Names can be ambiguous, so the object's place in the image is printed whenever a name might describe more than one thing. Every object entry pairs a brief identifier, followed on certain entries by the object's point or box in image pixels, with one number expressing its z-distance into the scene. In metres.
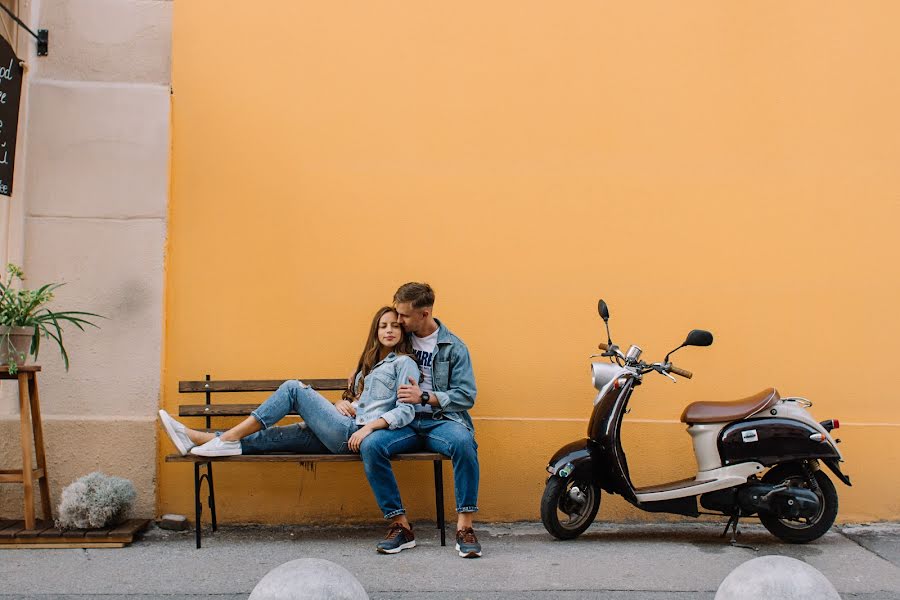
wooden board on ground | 4.95
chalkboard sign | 5.12
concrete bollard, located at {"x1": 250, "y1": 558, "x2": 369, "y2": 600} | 2.91
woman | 4.99
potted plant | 5.00
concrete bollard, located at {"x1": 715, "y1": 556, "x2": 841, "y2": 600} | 2.97
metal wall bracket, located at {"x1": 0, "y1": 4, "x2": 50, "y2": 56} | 5.64
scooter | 5.00
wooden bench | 4.95
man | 4.94
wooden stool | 5.00
